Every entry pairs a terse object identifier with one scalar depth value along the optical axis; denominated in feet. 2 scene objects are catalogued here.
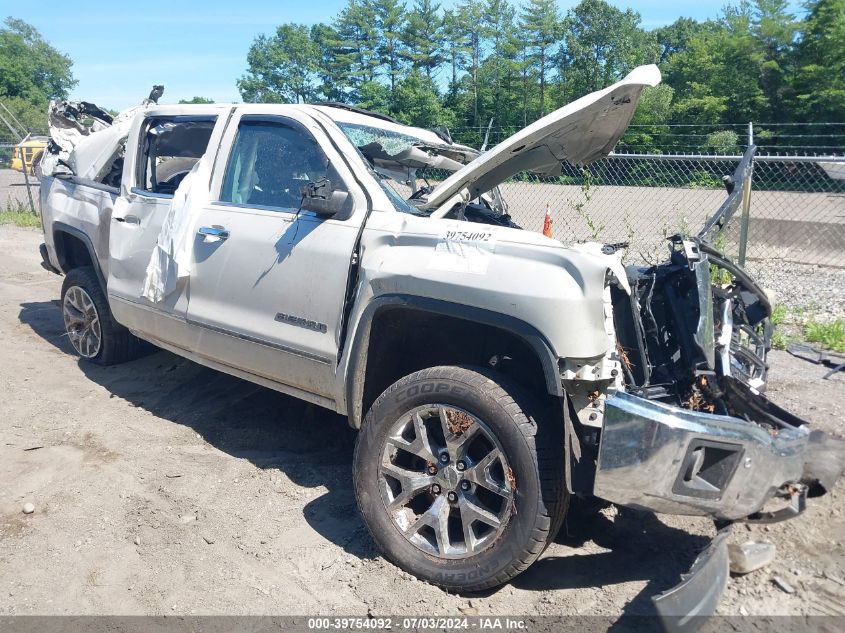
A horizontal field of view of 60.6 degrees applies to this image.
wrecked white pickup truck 9.48
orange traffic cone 22.14
